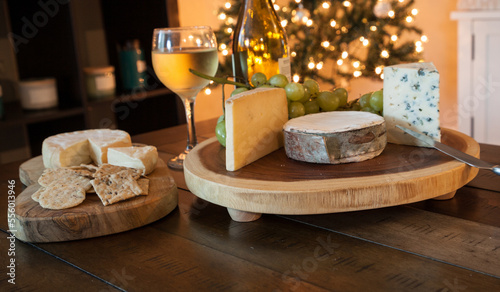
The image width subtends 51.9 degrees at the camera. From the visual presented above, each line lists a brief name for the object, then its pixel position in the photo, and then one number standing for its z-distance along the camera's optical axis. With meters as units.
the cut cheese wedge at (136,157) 0.95
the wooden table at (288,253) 0.61
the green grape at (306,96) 1.05
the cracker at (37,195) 0.85
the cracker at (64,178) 0.88
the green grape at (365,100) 1.07
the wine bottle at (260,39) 1.32
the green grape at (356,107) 1.10
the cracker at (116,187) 0.83
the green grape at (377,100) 1.01
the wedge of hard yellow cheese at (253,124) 0.84
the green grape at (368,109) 1.05
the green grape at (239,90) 1.01
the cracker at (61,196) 0.82
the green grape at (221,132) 0.99
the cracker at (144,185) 0.86
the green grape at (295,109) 1.03
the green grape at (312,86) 1.07
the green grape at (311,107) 1.07
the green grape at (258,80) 1.06
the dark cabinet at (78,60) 2.35
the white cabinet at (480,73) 2.88
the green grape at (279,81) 1.04
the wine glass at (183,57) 1.12
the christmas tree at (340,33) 2.97
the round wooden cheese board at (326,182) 0.75
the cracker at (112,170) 0.87
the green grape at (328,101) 1.06
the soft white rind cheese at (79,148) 1.05
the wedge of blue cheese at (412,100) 0.89
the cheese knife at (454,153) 0.79
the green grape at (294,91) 1.01
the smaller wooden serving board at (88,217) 0.78
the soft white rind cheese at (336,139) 0.84
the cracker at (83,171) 0.90
